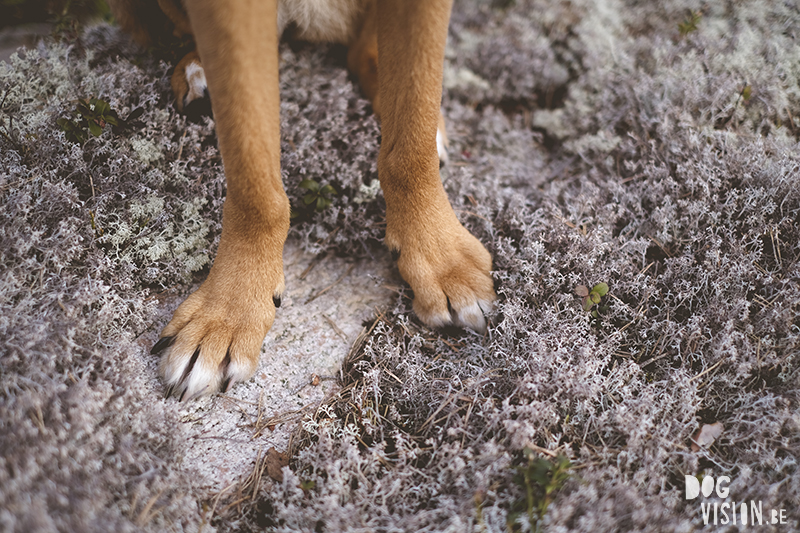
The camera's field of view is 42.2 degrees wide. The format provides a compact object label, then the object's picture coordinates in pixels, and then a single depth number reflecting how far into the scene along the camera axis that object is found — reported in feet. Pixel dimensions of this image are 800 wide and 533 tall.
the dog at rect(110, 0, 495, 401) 1.90
